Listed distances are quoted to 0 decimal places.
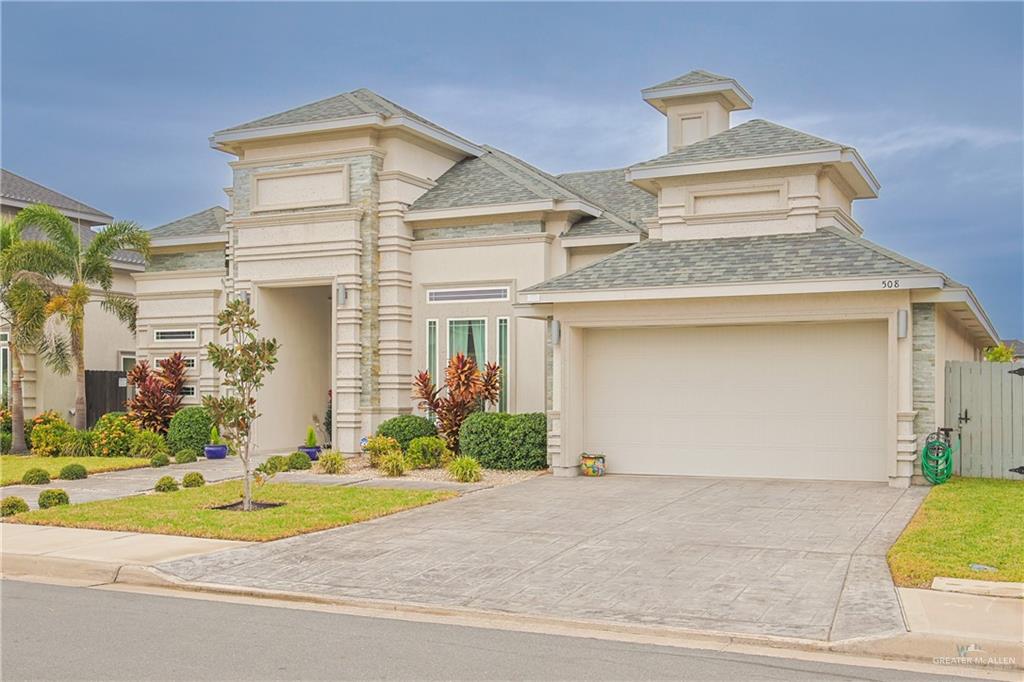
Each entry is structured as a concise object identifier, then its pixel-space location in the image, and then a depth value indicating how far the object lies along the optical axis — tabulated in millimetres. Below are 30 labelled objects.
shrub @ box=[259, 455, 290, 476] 16328
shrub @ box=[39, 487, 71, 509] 15641
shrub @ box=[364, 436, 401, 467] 21000
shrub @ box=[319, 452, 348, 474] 20031
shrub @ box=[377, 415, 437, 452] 21797
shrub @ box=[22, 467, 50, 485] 19000
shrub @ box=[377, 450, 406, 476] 19547
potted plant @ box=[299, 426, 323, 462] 22891
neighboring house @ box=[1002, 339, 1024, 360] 61569
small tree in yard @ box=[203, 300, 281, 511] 15320
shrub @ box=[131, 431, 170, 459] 23392
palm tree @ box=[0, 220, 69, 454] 25359
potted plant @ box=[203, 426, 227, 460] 23469
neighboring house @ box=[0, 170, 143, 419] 29156
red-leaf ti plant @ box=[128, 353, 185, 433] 24828
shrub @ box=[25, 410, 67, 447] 25375
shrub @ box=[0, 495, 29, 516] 14953
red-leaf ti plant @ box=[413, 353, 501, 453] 21328
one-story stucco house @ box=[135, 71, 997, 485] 17844
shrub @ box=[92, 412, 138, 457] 23750
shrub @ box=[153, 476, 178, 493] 17391
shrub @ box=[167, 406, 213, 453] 23953
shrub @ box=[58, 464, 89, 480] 19438
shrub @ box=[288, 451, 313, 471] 20828
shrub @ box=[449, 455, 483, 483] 18578
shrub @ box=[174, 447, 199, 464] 22656
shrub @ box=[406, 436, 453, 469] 20375
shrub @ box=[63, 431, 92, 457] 24047
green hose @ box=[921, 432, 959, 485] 17000
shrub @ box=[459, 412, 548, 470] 20250
